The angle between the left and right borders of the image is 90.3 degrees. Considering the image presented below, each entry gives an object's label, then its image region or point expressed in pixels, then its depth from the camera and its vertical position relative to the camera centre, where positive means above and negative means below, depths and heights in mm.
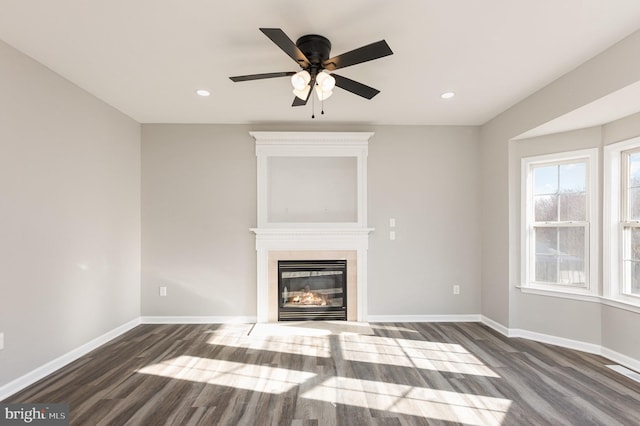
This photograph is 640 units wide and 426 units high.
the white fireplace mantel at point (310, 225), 4059 -148
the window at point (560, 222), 3201 -94
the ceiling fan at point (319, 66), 1943 +957
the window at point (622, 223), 2904 -87
